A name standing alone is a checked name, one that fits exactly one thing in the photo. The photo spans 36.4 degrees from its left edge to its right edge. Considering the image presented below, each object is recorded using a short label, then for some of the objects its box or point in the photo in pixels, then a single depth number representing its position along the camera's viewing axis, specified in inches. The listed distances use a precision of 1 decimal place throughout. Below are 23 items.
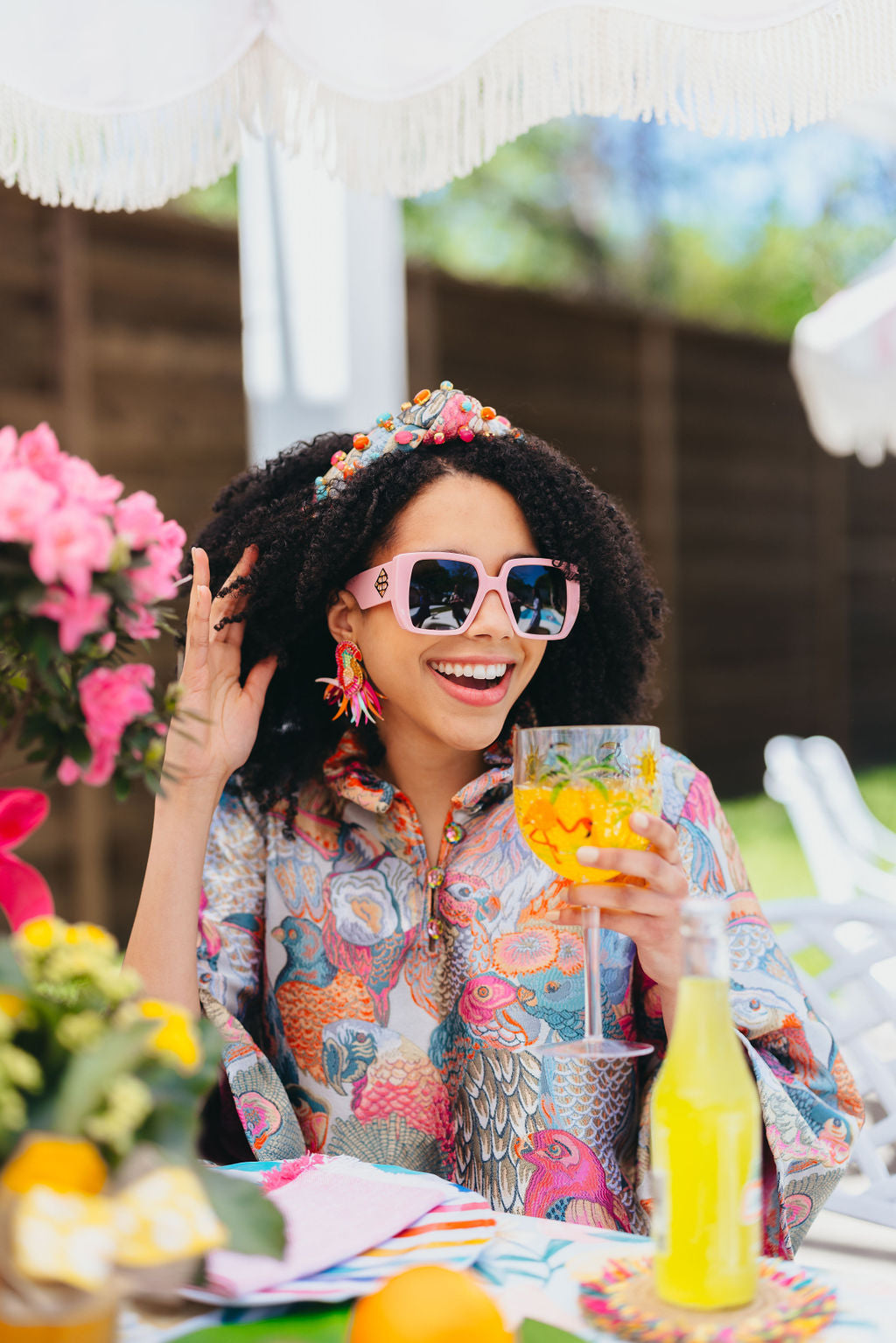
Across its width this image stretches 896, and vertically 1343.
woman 64.7
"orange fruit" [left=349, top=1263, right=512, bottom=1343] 34.5
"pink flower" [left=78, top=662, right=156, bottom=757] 38.0
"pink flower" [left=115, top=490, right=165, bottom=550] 37.1
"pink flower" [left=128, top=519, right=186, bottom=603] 37.7
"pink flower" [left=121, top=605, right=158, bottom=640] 38.9
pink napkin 40.0
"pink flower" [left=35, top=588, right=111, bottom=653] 35.3
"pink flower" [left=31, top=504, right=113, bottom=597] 34.3
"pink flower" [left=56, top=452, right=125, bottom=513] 36.4
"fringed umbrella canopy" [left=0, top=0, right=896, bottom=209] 59.0
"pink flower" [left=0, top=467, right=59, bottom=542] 34.7
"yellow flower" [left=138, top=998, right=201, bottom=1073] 32.2
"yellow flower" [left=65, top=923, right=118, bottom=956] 35.1
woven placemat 35.9
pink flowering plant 34.9
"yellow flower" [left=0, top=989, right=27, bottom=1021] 32.0
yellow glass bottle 35.6
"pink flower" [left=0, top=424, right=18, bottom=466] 36.5
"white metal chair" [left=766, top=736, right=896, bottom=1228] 77.6
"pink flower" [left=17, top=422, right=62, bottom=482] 37.1
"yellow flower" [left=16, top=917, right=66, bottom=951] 35.6
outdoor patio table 37.8
